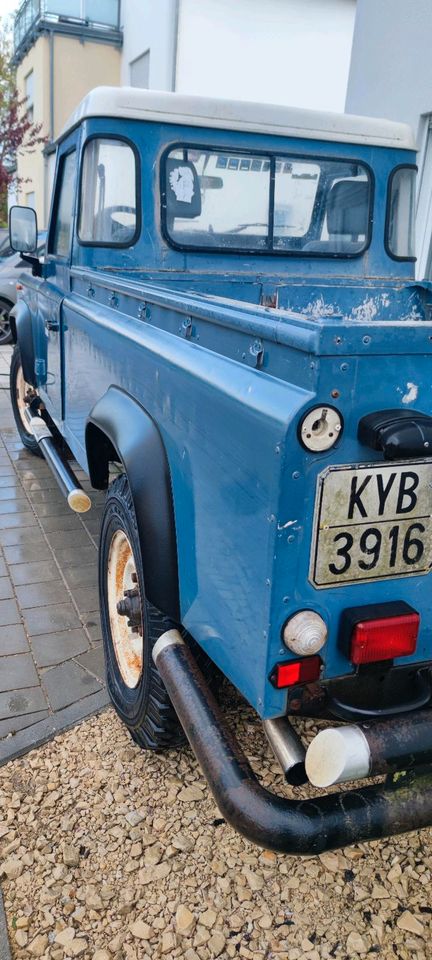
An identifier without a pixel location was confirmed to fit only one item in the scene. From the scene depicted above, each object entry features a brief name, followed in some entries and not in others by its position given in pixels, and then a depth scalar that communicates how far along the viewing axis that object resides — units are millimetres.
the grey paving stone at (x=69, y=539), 4453
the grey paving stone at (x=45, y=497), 5148
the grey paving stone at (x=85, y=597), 3727
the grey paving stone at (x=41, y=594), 3744
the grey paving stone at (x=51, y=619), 3494
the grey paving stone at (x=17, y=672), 3049
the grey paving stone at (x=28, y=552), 4236
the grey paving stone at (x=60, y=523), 4699
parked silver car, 11016
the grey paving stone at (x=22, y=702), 2877
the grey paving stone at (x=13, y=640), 3305
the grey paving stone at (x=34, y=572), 3982
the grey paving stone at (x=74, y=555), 4223
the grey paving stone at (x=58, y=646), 3244
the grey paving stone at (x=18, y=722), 2781
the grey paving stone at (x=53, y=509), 4934
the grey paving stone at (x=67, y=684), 2972
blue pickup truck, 1507
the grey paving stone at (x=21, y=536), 4469
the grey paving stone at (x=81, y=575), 3969
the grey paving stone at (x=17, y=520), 4730
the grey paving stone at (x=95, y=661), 3166
